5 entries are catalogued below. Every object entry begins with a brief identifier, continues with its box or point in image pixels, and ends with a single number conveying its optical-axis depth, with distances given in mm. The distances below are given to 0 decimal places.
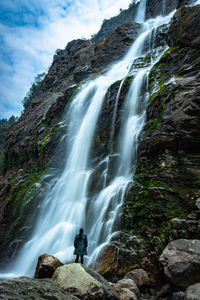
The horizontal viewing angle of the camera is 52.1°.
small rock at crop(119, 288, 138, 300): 4207
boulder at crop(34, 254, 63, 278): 4797
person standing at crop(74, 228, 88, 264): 6053
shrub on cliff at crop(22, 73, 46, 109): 48750
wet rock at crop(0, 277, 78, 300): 2424
